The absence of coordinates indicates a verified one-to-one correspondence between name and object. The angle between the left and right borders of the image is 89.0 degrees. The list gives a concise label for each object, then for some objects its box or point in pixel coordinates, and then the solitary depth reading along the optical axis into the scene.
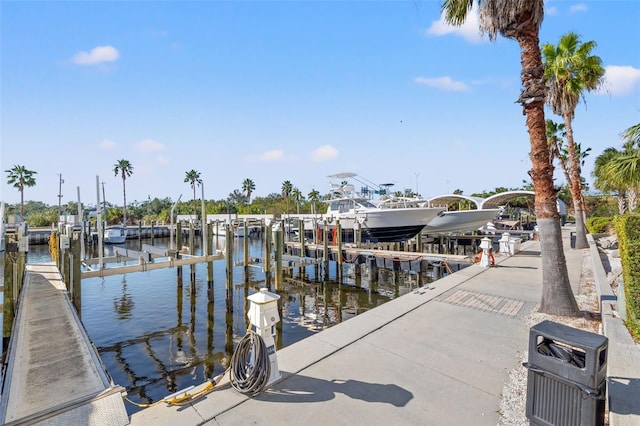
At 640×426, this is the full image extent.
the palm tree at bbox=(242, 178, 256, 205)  67.31
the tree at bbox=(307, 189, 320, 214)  62.28
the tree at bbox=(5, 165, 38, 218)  45.38
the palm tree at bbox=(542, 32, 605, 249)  13.12
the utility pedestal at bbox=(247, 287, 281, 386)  3.87
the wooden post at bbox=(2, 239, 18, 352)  6.80
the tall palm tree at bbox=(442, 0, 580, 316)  6.38
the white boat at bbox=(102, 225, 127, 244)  36.28
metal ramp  3.56
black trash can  2.52
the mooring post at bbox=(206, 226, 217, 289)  13.00
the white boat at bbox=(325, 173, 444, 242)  22.31
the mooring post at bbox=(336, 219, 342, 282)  16.52
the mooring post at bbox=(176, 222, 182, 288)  14.05
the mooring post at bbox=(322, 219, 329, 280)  16.84
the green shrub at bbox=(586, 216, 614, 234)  25.90
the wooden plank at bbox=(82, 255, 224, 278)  9.53
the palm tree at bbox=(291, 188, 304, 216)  66.62
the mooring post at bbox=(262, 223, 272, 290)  13.41
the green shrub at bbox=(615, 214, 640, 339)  4.49
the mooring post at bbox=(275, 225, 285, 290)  12.73
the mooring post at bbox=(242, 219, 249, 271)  14.10
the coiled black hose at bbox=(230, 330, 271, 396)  3.76
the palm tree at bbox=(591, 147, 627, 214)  19.32
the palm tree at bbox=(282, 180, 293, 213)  66.50
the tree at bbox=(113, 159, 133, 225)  58.33
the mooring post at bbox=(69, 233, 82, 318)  8.49
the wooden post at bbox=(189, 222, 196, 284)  13.69
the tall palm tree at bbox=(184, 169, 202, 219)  62.78
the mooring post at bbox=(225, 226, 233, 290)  12.13
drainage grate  6.84
